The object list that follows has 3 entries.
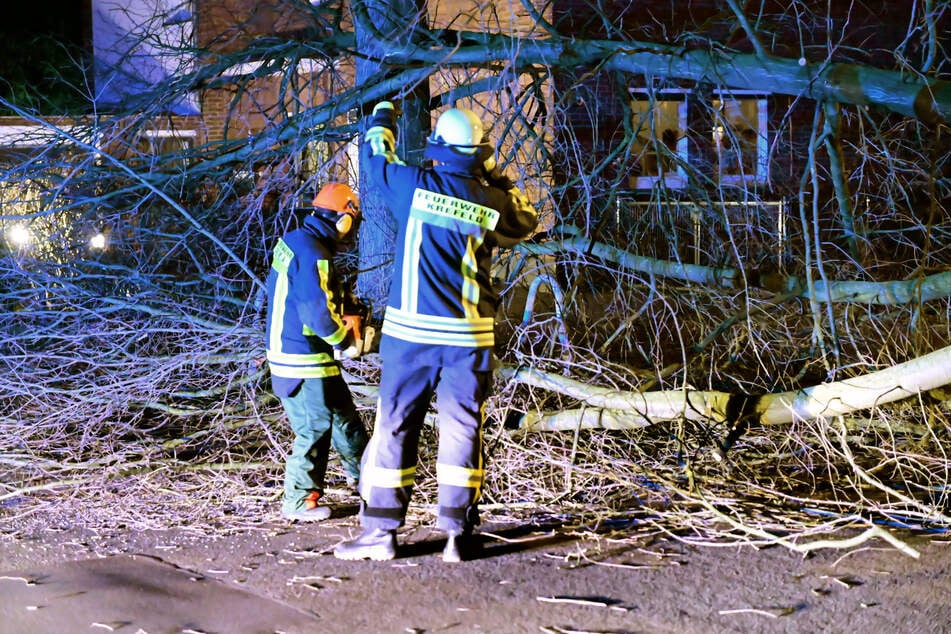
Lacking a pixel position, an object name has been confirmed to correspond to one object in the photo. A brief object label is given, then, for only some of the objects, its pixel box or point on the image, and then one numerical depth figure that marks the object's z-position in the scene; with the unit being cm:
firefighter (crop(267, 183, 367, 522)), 490
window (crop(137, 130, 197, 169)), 721
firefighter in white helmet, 424
